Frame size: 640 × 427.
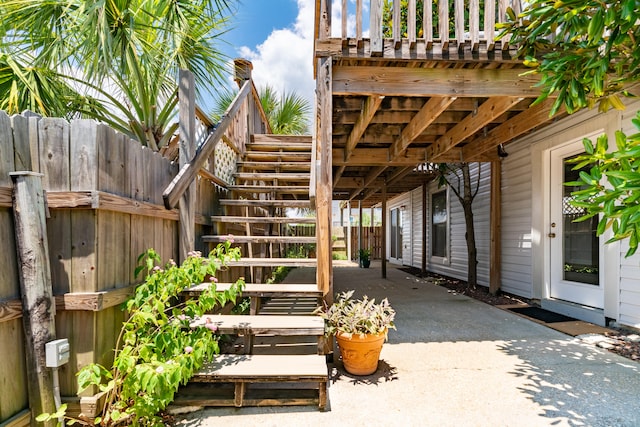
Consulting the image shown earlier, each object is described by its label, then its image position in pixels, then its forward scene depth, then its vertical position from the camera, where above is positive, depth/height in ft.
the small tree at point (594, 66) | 4.64 +3.23
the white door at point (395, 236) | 36.63 -1.95
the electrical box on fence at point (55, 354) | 4.91 -2.13
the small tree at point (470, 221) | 17.34 -0.06
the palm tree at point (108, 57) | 8.49 +5.04
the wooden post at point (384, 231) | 23.26 -0.85
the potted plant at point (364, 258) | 30.30 -3.74
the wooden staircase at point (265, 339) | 6.13 -3.02
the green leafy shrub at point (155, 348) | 4.93 -2.31
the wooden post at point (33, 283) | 4.84 -0.99
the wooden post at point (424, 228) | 25.06 -0.66
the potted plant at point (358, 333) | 7.32 -2.70
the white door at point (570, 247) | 11.42 -1.09
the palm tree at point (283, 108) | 27.63 +10.34
